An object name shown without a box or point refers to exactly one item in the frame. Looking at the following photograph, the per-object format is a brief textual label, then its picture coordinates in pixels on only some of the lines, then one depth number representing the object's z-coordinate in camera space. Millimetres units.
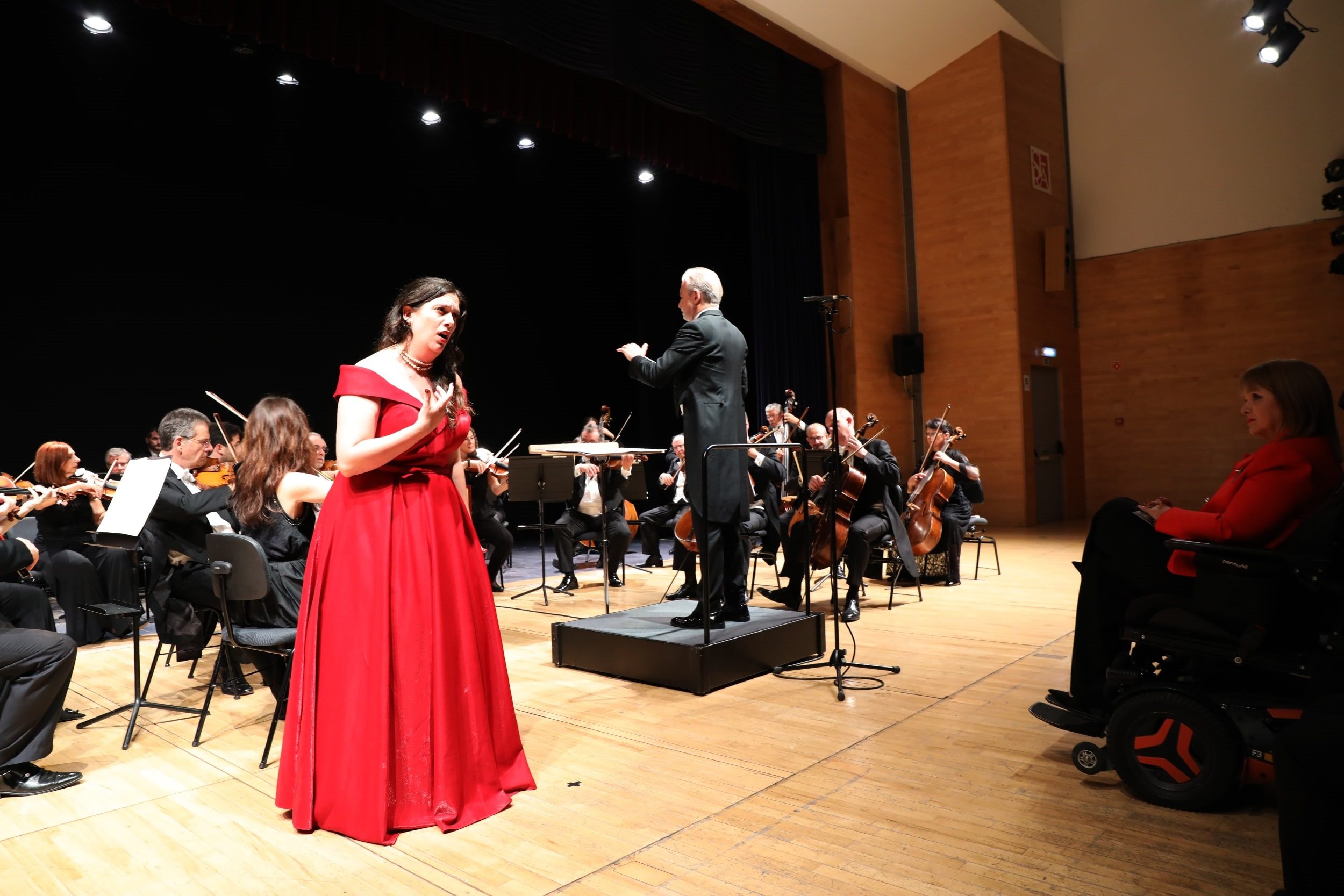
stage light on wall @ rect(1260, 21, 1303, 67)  7953
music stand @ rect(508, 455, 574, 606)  5750
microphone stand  3410
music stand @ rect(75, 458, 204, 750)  3182
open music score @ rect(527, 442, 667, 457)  4367
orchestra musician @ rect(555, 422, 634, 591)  6797
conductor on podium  3537
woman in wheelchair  2254
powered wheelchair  2160
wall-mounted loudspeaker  10633
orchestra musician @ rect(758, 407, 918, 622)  5309
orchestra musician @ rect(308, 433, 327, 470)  3580
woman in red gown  2248
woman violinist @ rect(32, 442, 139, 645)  4969
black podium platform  3590
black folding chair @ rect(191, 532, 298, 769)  3021
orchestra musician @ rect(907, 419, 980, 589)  6305
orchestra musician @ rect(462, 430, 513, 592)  6531
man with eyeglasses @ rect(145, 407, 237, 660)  3586
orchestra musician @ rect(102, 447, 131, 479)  6141
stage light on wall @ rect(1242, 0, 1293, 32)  7258
